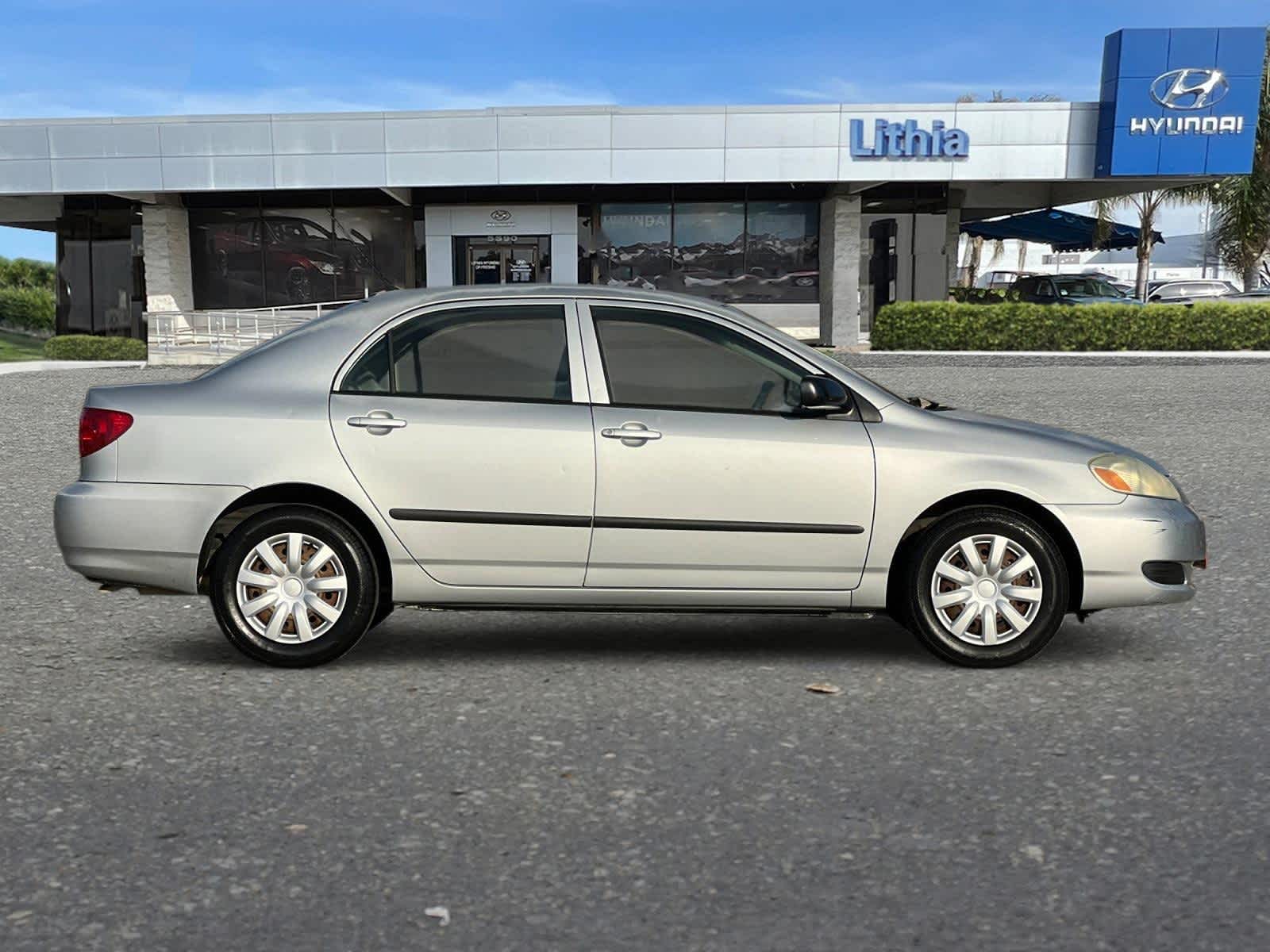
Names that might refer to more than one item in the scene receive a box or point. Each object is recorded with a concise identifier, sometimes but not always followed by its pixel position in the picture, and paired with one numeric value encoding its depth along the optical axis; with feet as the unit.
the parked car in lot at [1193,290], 151.94
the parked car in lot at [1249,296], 124.16
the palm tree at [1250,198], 115.75
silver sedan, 18.37
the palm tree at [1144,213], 121.90
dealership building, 99.50
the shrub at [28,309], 154.30
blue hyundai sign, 97.66
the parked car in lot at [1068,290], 107.24
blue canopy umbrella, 131.23
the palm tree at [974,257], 213.38
